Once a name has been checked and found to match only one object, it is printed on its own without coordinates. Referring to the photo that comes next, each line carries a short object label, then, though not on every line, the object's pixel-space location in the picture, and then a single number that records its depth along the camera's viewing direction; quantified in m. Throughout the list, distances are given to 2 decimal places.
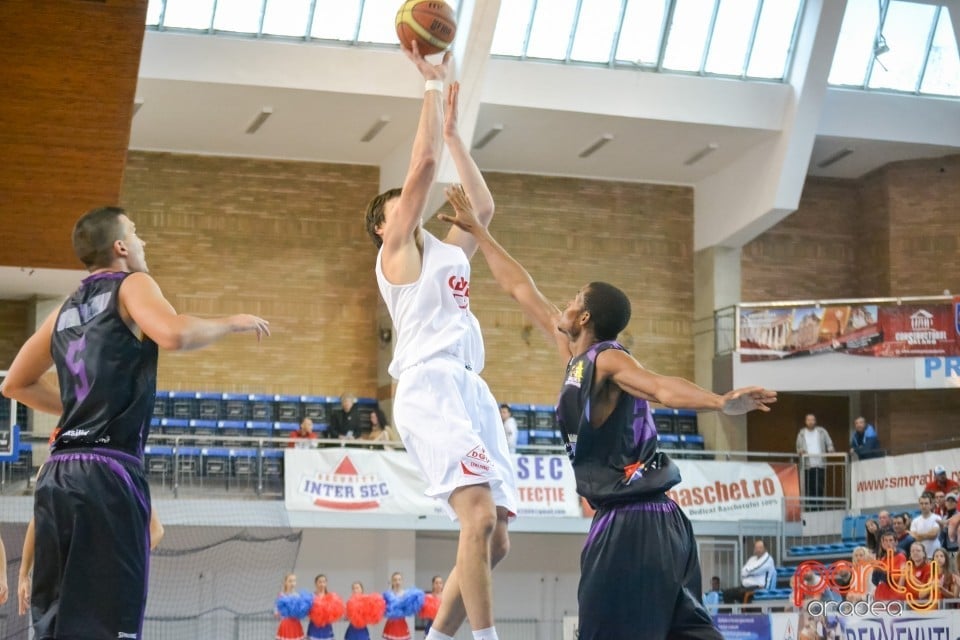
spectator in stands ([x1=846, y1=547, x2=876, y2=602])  17.44
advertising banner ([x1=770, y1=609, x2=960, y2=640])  13.75
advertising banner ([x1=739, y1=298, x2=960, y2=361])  26.58
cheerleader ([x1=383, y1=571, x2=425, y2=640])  19.92
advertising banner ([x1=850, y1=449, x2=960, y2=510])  23.03
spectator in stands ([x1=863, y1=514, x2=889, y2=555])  19.75
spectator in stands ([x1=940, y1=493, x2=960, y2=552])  18.42
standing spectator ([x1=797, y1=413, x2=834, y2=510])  26.50
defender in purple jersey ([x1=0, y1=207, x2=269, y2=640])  5.47
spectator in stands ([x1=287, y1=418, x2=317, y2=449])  23.67
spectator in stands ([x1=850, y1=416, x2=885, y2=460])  25.38
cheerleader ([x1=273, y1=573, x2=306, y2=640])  19.11
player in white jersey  6.49
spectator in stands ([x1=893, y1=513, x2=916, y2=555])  18.22
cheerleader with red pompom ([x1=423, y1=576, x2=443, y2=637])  20.88
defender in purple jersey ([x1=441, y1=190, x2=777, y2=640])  6.06
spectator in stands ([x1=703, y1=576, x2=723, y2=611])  21.25
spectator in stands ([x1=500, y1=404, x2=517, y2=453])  24.41
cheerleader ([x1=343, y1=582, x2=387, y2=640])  19.73
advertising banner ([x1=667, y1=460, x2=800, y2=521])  24.67
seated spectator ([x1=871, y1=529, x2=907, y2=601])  16.59
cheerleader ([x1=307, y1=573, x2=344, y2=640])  19.53
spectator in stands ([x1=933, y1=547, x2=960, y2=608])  16.66
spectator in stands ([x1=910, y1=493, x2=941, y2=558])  18.70
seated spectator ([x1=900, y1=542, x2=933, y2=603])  16.64
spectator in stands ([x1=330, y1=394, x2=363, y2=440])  25.44
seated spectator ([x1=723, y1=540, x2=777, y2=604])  22.00
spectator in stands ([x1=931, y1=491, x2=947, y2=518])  19.86
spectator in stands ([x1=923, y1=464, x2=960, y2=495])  20.84
